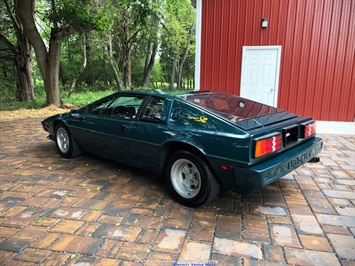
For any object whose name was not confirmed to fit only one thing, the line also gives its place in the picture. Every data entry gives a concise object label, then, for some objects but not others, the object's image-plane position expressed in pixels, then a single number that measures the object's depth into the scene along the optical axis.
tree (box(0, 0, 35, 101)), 13.56
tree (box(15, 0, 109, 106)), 8.70
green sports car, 2.43
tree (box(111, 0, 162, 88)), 13.43
